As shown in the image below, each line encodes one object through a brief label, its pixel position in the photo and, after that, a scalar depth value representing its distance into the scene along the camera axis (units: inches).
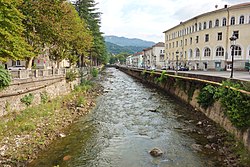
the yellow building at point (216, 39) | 1846.7
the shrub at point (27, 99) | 554.7
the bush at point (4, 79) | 447.7
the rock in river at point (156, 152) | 413.7
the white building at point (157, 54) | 3734.7
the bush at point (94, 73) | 2012.6
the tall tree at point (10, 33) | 541.6
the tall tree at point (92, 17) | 1643.7
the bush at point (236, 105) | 394.6
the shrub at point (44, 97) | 678.1
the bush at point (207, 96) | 601.1
